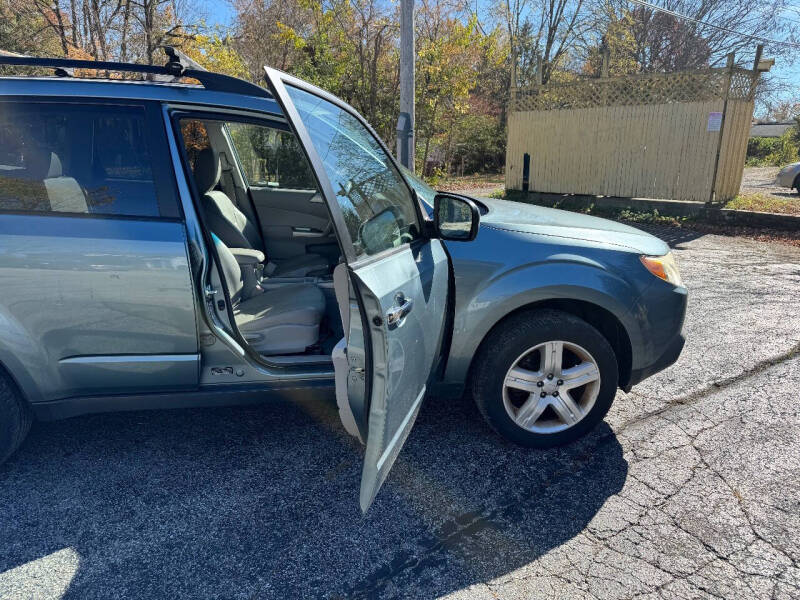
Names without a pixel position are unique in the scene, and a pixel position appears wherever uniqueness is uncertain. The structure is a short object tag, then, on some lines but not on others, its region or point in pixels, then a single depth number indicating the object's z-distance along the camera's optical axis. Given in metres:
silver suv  2.21
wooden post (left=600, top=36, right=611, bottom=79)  11.89
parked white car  13.08
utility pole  7.27
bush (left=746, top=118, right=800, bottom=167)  25.09
